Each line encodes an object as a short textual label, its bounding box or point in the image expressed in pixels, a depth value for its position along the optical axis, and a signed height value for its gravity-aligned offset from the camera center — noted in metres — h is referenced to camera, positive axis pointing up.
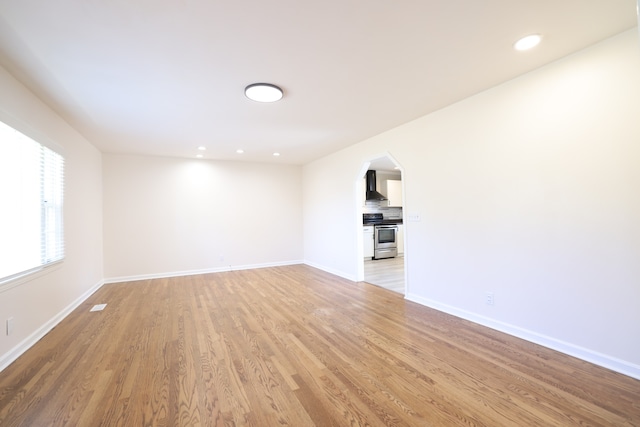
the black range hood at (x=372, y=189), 7.65 +0.72
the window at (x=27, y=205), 2.32 +0.13
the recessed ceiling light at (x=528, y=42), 2.01 +1.29
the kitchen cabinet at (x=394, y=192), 7.87 +0.64
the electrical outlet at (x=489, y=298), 2.86 -0.90
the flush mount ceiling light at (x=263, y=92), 2.65 +1.24
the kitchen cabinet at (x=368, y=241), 7.14 -0.69
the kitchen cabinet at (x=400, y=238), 7.68 -0.67
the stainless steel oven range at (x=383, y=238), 7.22 -0.64
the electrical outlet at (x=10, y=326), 2.29 -0.90
